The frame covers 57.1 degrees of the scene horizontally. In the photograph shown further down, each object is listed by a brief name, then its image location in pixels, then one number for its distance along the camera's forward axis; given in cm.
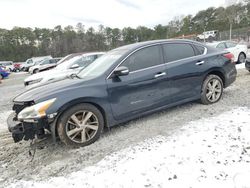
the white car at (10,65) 3668
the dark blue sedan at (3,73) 2121
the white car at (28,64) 3359
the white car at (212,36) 4017
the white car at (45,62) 2089
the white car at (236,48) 1176
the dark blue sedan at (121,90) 356
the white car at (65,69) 860
